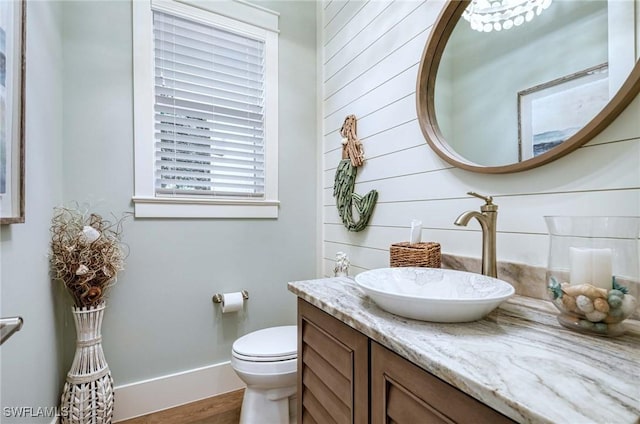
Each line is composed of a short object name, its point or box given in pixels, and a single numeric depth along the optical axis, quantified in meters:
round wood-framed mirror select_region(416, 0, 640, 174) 0.81
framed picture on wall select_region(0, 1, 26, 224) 0.98
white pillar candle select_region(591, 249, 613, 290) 0.68
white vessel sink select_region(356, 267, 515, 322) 0.73
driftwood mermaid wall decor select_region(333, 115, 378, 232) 1.72
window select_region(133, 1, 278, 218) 1.76
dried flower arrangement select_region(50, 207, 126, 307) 1.43
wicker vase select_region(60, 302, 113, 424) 1.44
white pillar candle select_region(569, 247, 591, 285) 0.70
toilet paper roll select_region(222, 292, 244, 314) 1.86
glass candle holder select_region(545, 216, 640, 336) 0.67
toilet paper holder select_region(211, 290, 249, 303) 1.91
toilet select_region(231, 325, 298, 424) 1.45
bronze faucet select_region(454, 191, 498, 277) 0.98
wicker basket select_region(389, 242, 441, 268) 1.15
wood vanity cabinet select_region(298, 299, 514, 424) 0.58
